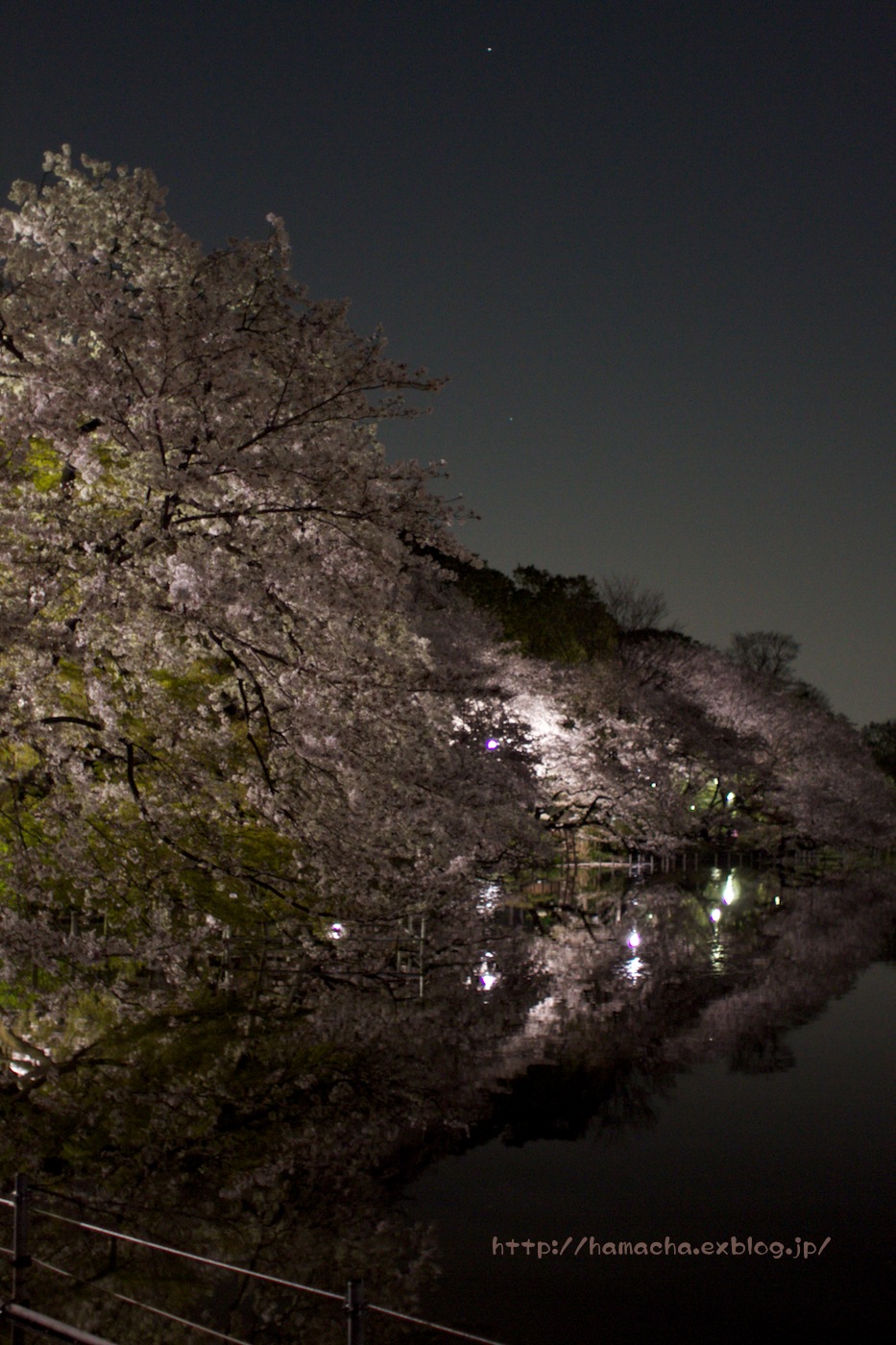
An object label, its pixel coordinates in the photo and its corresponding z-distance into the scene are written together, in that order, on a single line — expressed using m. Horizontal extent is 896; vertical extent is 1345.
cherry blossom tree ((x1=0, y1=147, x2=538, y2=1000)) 11.28
